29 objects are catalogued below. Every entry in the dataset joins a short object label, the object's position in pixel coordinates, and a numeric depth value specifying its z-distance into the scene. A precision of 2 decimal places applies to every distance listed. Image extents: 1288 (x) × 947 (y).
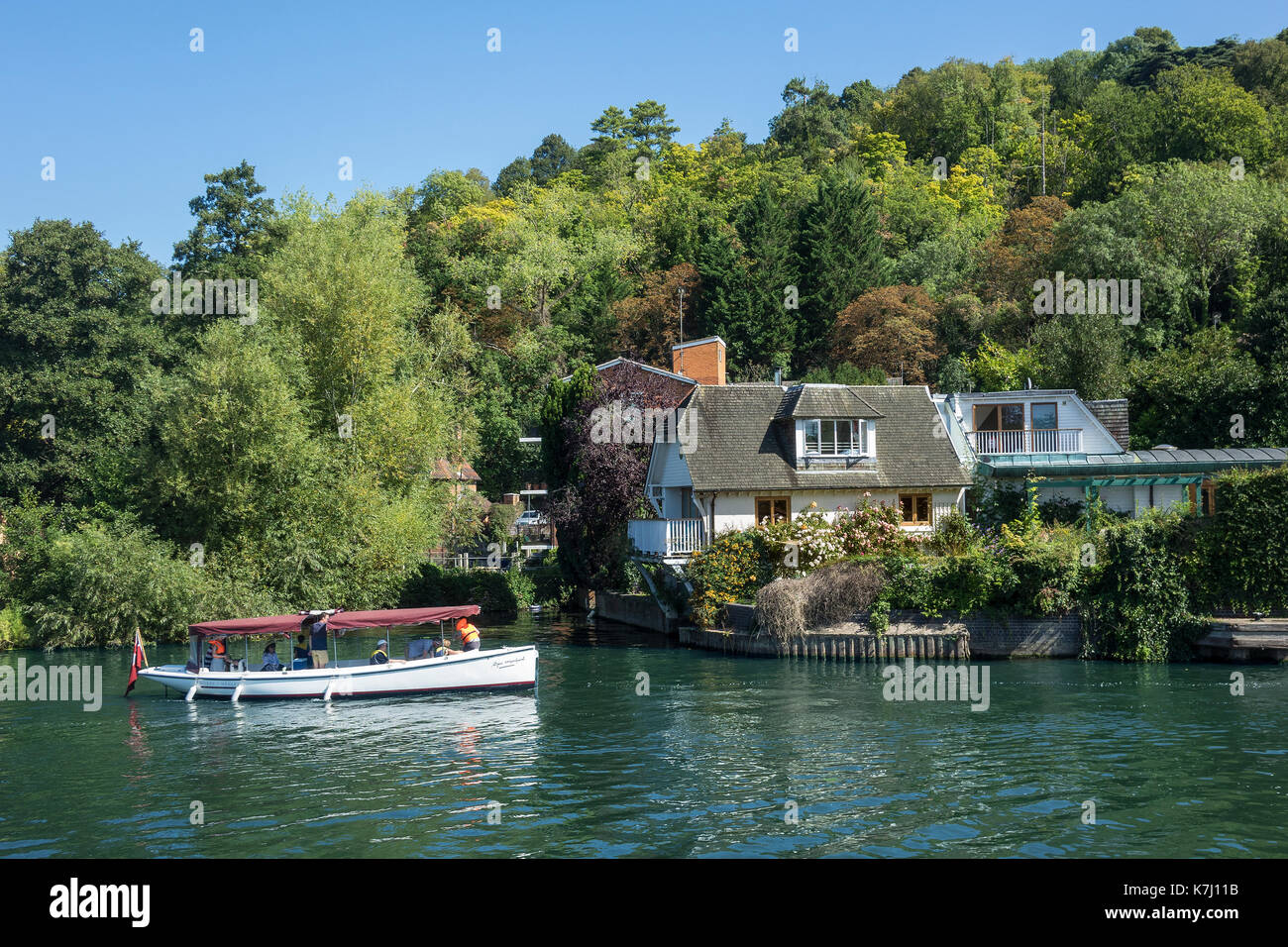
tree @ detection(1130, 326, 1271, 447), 51.12
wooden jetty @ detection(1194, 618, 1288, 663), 31.80
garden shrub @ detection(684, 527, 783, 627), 39.06
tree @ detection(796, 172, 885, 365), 71.44
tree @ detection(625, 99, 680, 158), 129.88
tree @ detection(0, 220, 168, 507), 51.66
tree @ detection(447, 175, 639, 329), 81.94
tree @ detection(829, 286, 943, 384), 64.62
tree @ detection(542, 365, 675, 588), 48.78
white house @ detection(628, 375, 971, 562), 43.06
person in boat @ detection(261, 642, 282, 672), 32.09
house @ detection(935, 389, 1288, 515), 43.44
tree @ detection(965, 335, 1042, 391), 60.50
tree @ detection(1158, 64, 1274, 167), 77.56
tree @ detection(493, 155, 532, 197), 151.07
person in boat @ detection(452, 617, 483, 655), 32.59
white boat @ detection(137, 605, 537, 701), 31.06
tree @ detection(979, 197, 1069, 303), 68.31
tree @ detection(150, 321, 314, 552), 44.12
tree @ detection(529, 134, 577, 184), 162.62
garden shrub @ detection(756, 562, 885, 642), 35.66
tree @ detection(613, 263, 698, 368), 74.56
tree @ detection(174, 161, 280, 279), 70.75
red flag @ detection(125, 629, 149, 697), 31.55
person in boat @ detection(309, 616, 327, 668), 31.78
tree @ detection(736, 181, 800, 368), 70.56
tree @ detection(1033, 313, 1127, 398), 54.91
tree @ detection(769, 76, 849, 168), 113.44
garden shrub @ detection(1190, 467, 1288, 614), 33.06
